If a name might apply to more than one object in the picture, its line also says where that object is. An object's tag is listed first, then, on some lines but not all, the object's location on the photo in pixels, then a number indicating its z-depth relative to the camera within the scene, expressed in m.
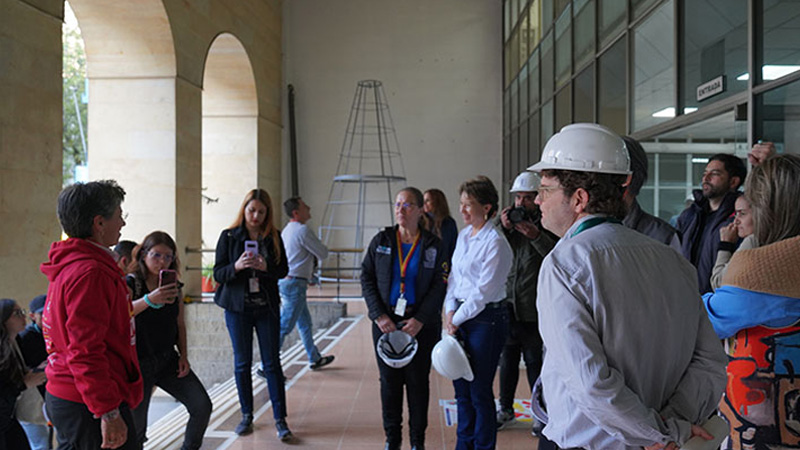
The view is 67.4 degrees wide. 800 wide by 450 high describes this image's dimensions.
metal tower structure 14.88
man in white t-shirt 6.19
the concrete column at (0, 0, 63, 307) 5.35
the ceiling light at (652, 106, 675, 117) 5.16
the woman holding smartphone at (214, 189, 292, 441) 4.07
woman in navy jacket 3.62
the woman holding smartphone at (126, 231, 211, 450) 3.12
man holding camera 4.05
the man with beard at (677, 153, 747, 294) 3.35
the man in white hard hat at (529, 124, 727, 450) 1.41
